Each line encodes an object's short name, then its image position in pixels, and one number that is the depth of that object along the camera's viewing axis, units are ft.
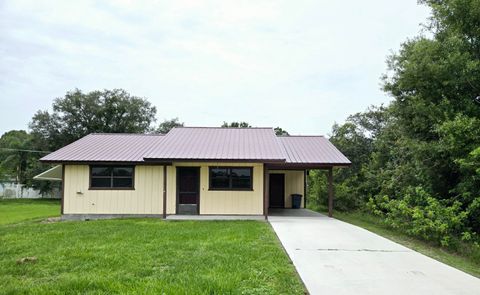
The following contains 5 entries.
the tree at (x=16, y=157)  125.39
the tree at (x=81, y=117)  114.32
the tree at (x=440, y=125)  30.71
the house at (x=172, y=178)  44.45
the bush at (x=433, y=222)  28.66
